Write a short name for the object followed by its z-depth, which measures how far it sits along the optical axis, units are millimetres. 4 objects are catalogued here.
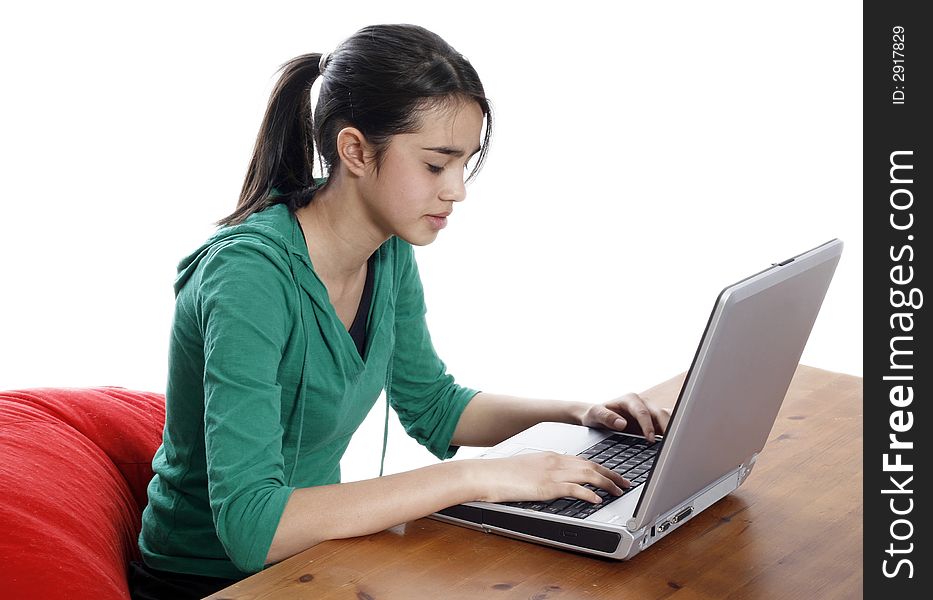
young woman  2349
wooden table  2231
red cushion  2459
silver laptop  2206
